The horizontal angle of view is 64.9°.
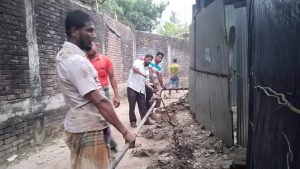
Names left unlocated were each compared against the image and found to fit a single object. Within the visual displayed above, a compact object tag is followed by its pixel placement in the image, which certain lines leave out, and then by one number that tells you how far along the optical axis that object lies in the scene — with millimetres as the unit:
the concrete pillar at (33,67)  4353
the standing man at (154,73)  6124
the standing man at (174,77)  10313
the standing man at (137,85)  5438
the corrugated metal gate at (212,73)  3270
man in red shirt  3903
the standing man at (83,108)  1710
